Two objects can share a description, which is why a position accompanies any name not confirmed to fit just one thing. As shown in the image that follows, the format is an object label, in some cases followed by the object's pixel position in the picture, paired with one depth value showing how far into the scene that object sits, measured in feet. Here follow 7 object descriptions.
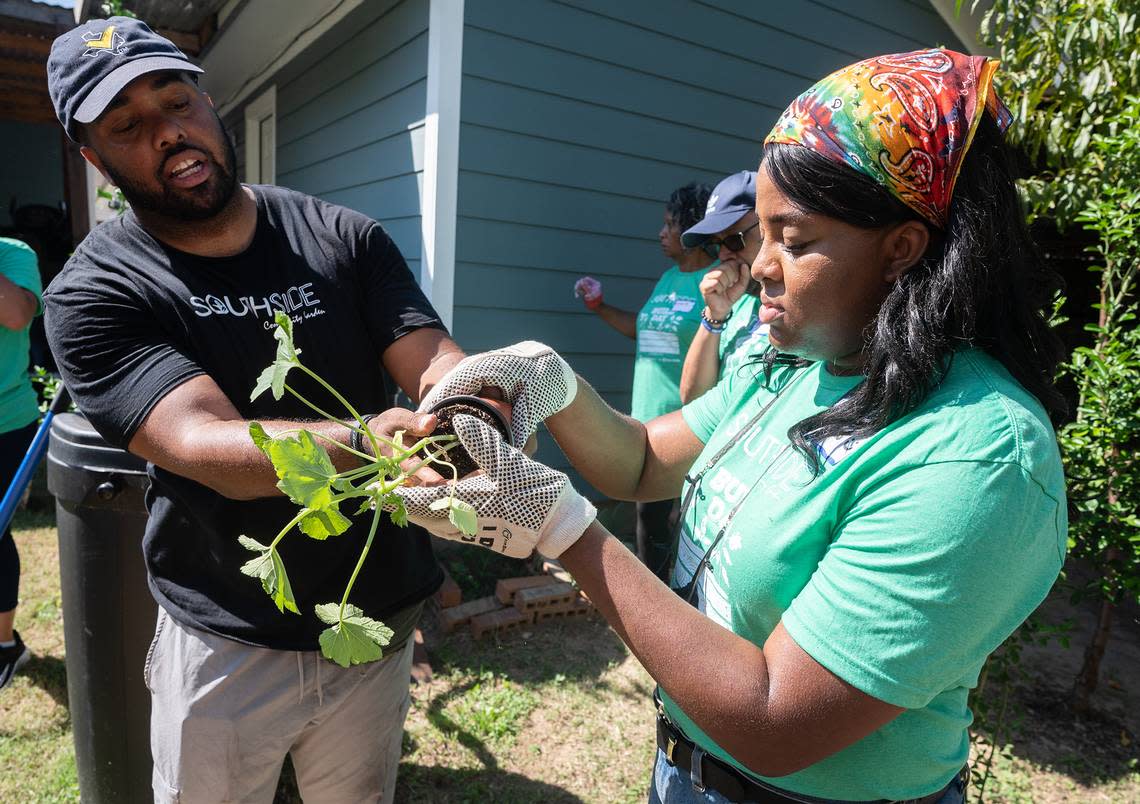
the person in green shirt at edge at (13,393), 10.19
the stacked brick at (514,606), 12.11
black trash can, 7.04
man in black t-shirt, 5.16
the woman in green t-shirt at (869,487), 2.84
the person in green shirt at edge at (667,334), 11.55
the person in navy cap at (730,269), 9.43
